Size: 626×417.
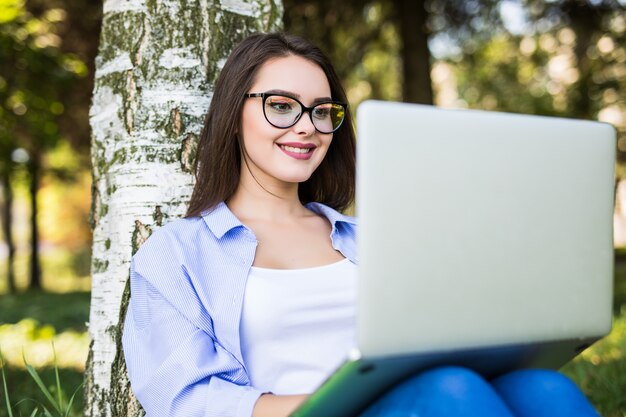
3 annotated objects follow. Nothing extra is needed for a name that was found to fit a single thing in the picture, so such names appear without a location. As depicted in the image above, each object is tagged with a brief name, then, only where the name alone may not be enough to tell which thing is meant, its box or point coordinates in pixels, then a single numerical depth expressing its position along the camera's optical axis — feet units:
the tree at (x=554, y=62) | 22.76
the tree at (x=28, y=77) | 15.06
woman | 4.56
